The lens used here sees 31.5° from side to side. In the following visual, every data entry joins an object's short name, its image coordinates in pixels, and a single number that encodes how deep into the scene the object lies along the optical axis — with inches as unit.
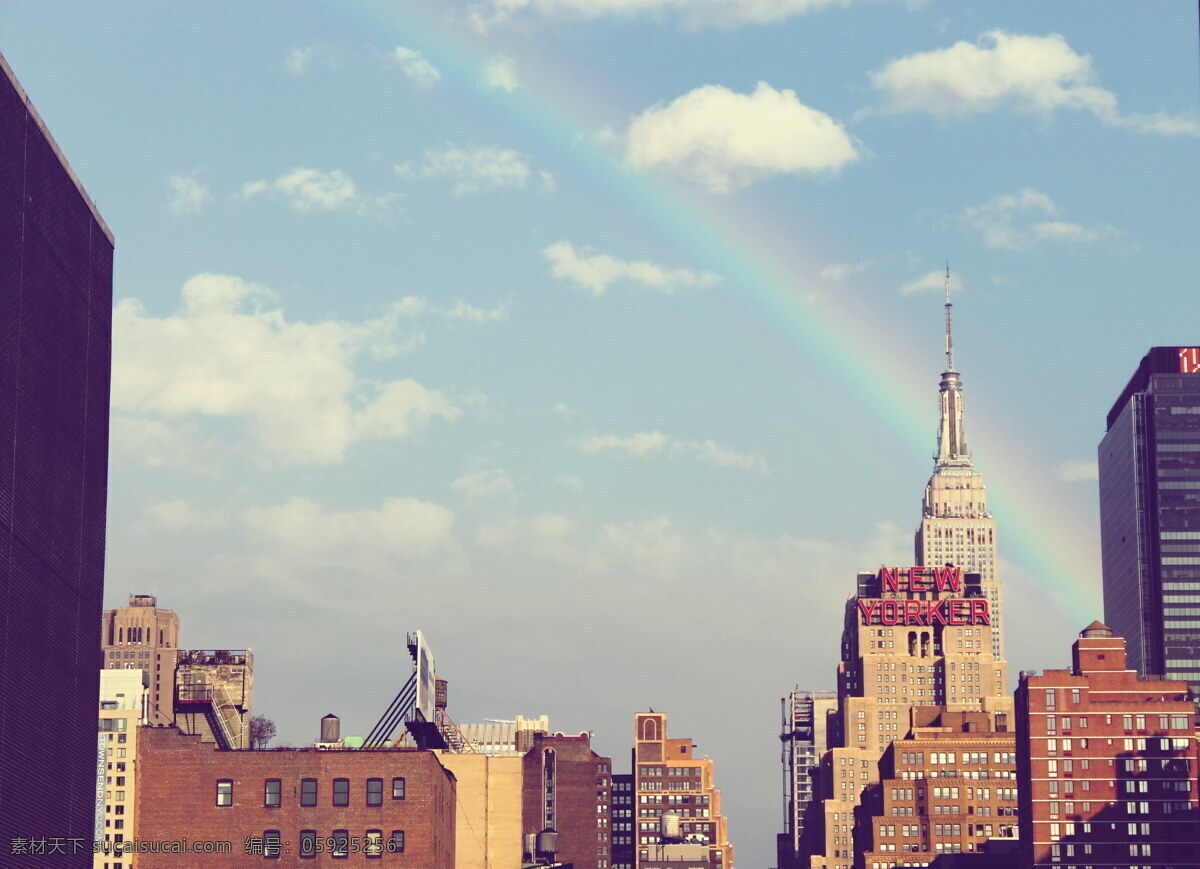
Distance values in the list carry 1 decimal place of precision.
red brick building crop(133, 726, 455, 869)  6865.2
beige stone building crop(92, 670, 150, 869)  7020.2
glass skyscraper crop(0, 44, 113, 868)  5059.1
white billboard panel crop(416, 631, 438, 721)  7795.3
